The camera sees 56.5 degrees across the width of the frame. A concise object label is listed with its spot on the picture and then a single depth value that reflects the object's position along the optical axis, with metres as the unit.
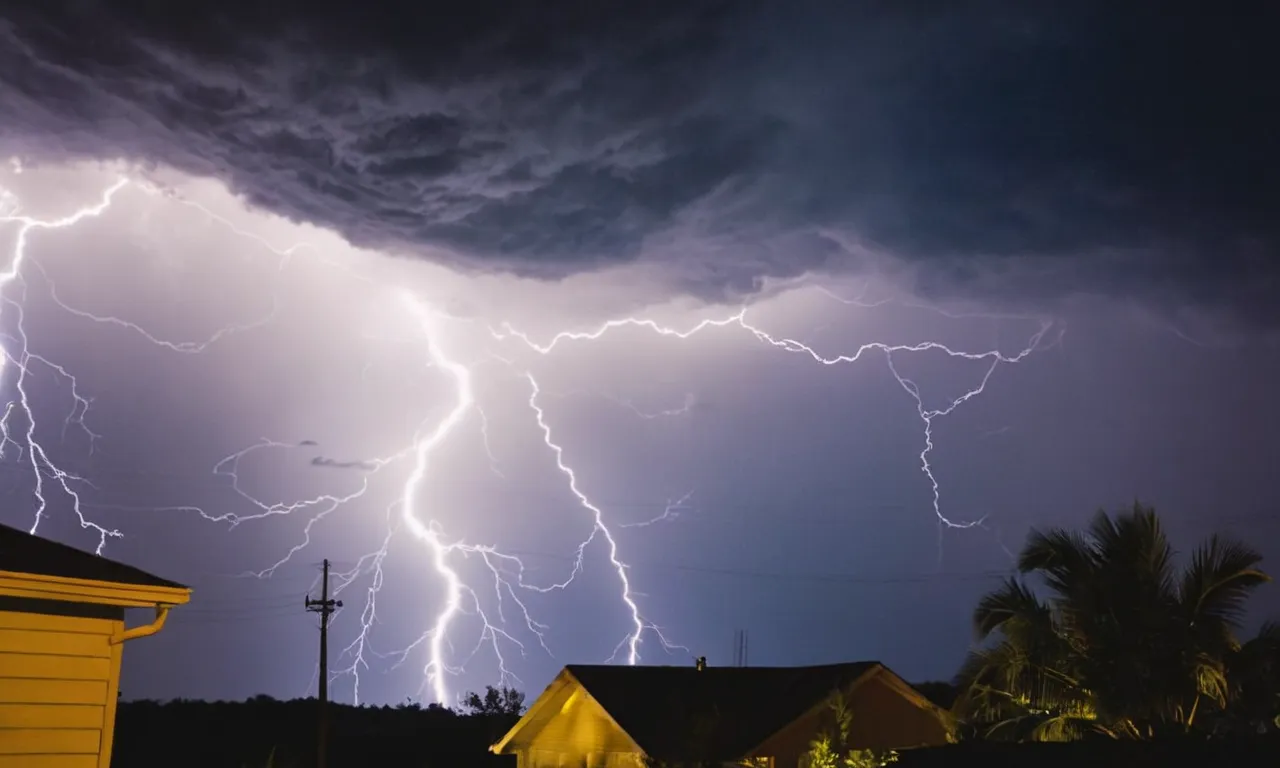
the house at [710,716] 19.28
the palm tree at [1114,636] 12.31
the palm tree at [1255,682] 12.41
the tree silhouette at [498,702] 48.25
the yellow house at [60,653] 6.98
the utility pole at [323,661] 26.03
